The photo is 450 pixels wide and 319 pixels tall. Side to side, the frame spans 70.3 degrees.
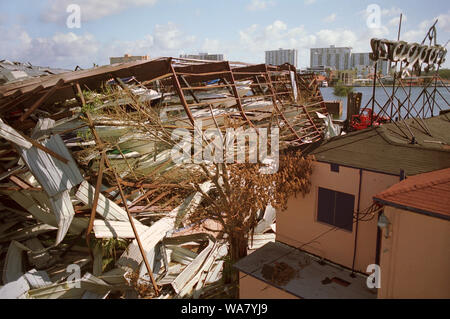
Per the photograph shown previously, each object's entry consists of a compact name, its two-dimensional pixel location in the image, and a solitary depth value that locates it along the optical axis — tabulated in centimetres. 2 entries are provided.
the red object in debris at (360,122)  2706
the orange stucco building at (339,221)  932
